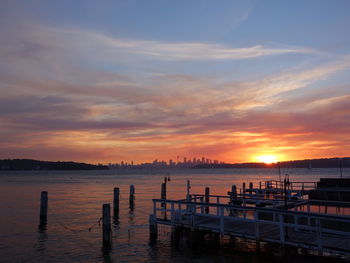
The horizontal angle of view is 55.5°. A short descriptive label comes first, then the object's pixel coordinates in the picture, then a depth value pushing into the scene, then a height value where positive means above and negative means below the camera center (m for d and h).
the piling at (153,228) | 20.17 -3.43
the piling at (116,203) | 34.03 -3.27
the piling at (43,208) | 30.00 -3.36
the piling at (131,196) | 41.78 -3.09
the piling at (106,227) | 19.77 -3.27
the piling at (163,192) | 44.25 -2.71
